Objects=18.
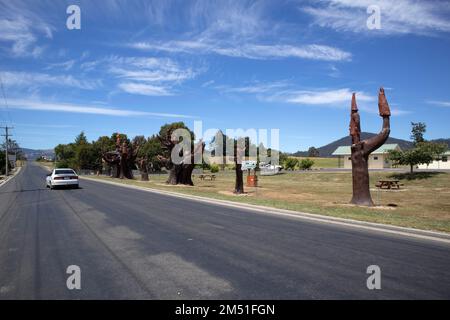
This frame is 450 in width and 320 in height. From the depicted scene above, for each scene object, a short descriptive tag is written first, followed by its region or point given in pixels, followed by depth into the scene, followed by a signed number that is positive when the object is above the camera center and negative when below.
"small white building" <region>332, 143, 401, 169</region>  64.62 -0.02
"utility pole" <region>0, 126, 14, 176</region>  66.57 +5.29
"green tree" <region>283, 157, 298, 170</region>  70.75 -0.38
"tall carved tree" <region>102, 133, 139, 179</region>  49.56 +0.69
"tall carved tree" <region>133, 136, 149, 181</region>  45.12 -0.28
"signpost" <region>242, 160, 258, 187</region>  36.61 -1.90
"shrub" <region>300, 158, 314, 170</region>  70.38 -0.60
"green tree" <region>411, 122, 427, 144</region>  48.38 +3.68
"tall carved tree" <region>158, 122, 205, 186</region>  36.66 +0.20
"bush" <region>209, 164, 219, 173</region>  79.19 -1.29
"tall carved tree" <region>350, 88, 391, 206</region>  18.40 +0.26
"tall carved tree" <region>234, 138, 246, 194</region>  25.58 +0.23
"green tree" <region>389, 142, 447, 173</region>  38.91 +0.64
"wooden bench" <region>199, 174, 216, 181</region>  49.21 -2.13
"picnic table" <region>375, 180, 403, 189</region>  31.10 -2.09
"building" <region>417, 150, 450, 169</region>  61.94 -0.96
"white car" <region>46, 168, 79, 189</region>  27.06 -1.05
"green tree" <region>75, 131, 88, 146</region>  101.94 +6.80
